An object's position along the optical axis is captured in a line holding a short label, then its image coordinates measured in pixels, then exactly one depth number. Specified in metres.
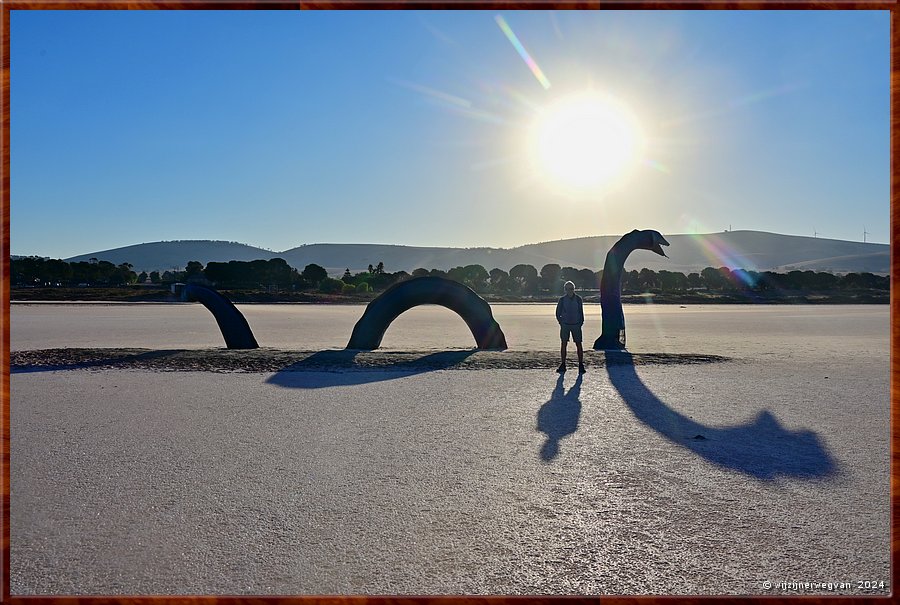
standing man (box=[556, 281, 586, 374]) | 11.80
